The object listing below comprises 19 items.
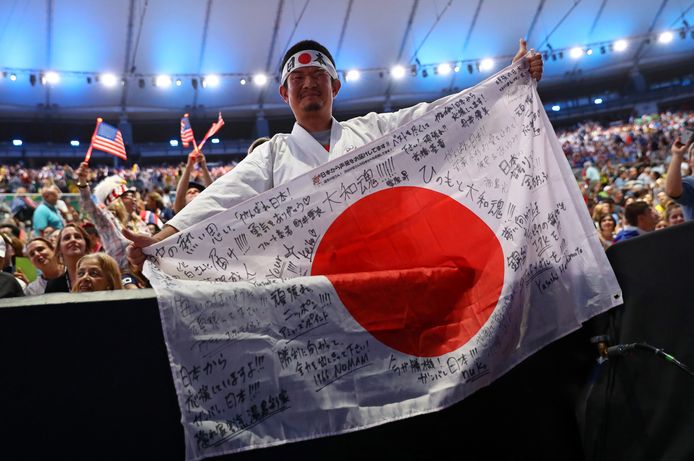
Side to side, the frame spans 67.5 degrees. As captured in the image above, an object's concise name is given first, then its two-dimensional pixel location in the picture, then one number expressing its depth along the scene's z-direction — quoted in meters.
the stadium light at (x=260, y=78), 20.92
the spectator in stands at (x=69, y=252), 3.24
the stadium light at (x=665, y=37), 22.38
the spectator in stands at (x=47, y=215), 5.75
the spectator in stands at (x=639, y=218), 4.24
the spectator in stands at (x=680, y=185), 2.93
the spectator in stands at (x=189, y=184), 3.84
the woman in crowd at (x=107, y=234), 3.21
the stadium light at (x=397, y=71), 22.16
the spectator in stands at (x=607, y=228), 5.30
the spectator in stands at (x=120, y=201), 4.38
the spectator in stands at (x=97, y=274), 2.62
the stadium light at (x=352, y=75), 22.11
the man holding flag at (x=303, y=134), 1.93
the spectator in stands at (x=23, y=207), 6.61
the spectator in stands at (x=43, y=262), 3.50
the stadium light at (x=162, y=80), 20.59
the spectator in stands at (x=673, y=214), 4.44
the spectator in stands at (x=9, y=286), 2.17
